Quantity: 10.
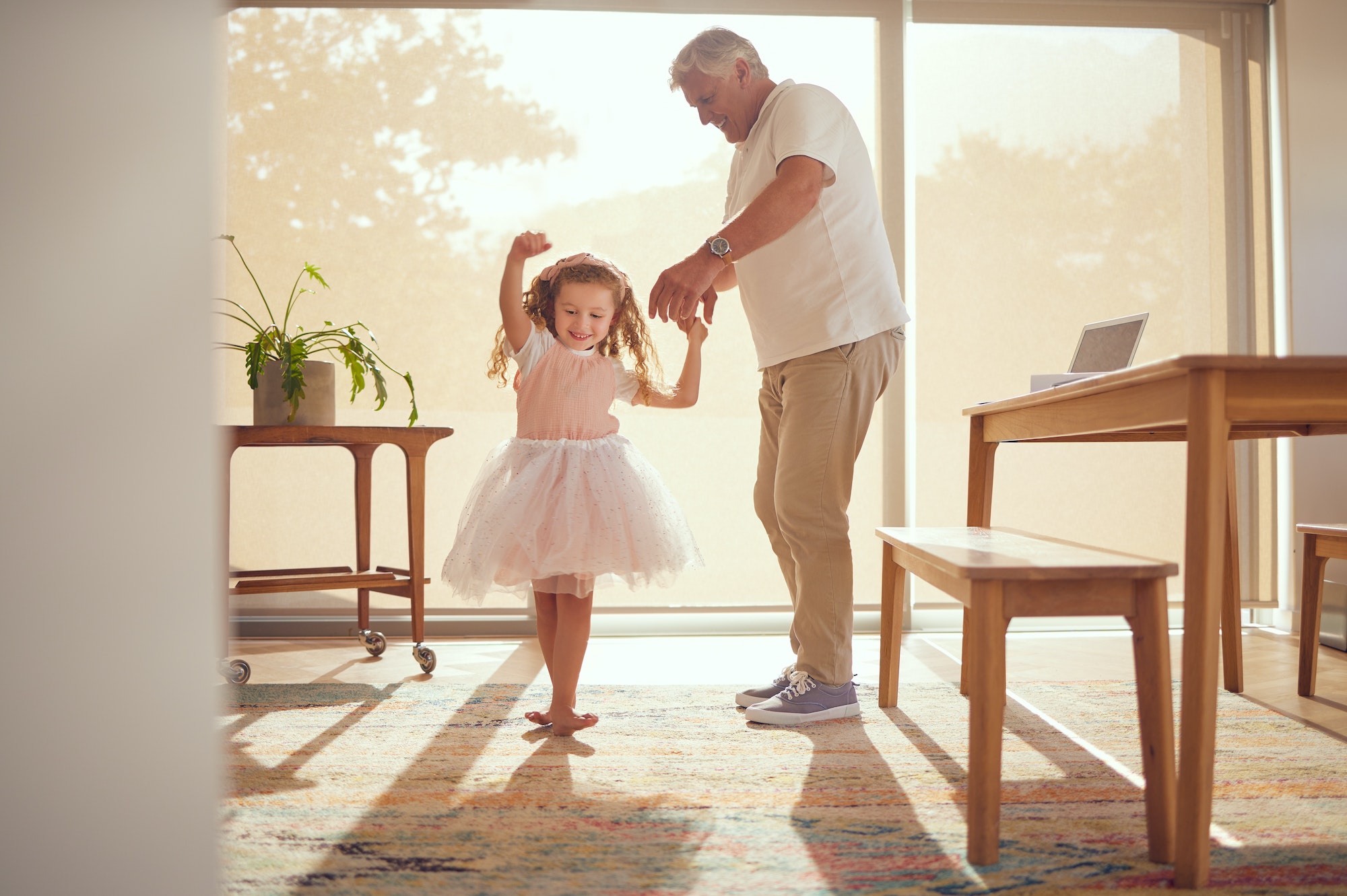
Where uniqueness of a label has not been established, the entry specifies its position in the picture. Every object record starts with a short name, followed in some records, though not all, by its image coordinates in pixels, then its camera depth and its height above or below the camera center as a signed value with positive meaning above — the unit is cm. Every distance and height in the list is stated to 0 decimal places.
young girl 176 -8
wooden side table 230 -33
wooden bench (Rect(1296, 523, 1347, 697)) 208 -35
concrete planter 241 +12
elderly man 188 +26
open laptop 196 +22
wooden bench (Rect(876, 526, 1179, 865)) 115 -23
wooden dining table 110 -1
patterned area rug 114 -54
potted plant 238 +24
